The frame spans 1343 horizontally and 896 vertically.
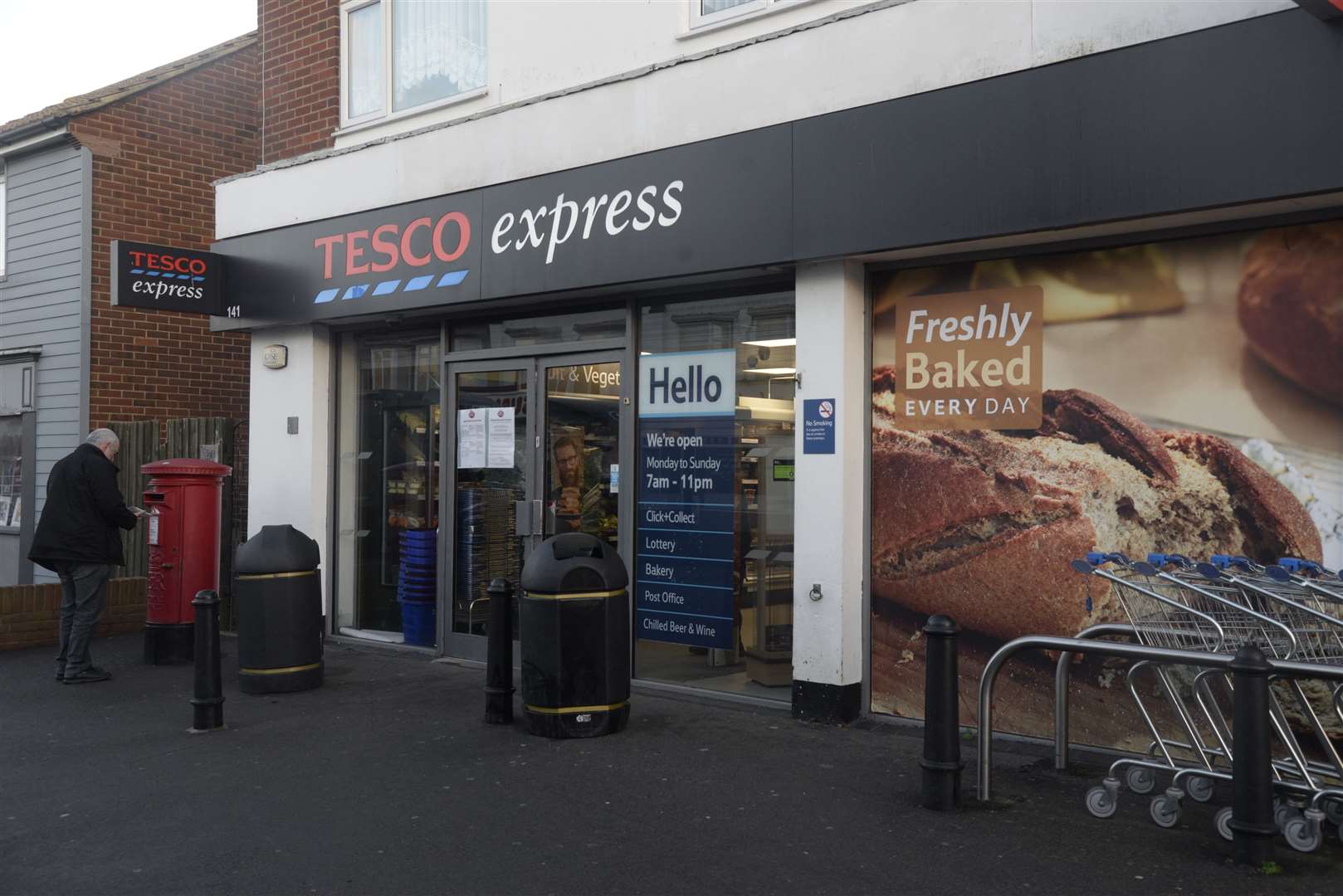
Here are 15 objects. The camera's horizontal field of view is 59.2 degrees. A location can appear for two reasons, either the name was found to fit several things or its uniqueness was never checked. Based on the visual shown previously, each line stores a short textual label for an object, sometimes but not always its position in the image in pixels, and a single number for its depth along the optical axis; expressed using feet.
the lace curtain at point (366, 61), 34.37
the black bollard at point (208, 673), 23.30
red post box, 31.89
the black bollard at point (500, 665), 23.85
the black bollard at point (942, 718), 17.29
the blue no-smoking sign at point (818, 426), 23.61
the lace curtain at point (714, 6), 26.20
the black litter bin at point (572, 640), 22.24
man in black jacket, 28.81
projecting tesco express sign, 32.14
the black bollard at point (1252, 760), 14.49
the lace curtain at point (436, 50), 31.65
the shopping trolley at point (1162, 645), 16.62
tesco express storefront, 19.54
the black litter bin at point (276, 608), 26.91
